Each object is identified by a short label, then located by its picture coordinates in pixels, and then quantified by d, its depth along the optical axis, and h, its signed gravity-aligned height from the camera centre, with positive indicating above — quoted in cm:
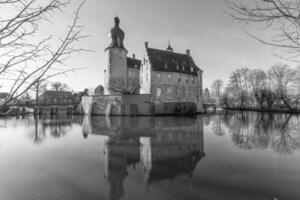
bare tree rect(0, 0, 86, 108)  162 +70
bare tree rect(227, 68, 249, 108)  4825 +566
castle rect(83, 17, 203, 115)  2991 +429
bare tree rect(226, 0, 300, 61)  192 +117
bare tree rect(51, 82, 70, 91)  5552 +641
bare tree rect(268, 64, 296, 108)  3930 +649
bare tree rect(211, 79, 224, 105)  6488 +678
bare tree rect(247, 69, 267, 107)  4421 +643
